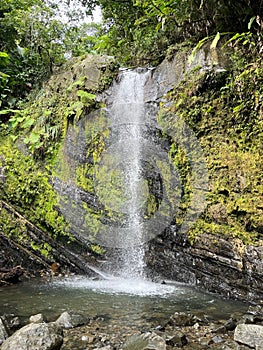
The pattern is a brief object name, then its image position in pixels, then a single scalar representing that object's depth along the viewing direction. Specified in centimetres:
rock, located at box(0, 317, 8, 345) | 278
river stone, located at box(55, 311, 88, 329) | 325
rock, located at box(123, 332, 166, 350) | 250
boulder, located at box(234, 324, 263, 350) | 271
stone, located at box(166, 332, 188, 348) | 280
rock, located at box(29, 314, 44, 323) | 333
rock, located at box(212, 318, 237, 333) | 309
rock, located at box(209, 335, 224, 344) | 286
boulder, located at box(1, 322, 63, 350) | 246
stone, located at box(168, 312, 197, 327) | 327
